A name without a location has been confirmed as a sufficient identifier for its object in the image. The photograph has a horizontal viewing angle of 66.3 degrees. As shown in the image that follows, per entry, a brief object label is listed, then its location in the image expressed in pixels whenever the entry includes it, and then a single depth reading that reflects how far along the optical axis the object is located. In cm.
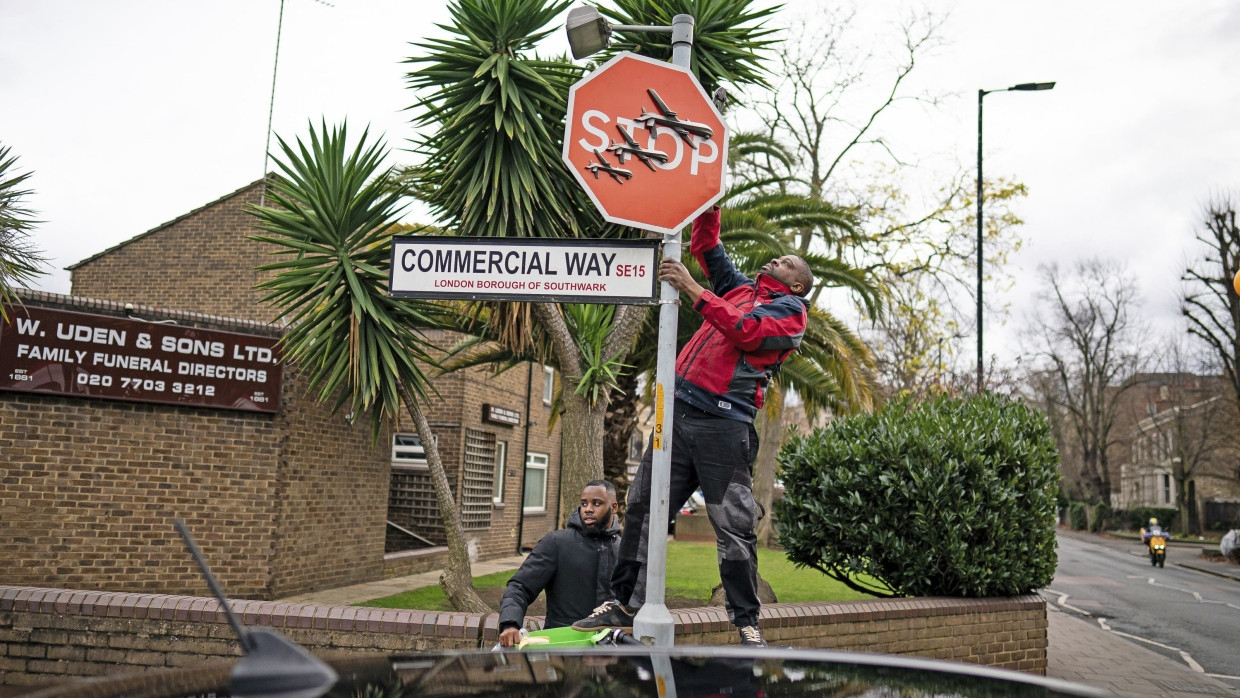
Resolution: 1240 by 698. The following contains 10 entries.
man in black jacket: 498
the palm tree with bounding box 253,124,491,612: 869
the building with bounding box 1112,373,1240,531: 4219
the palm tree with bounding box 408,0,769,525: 851
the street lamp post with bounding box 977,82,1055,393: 1886
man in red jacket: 412
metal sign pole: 391
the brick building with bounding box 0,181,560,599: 1019
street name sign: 415
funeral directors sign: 1016
